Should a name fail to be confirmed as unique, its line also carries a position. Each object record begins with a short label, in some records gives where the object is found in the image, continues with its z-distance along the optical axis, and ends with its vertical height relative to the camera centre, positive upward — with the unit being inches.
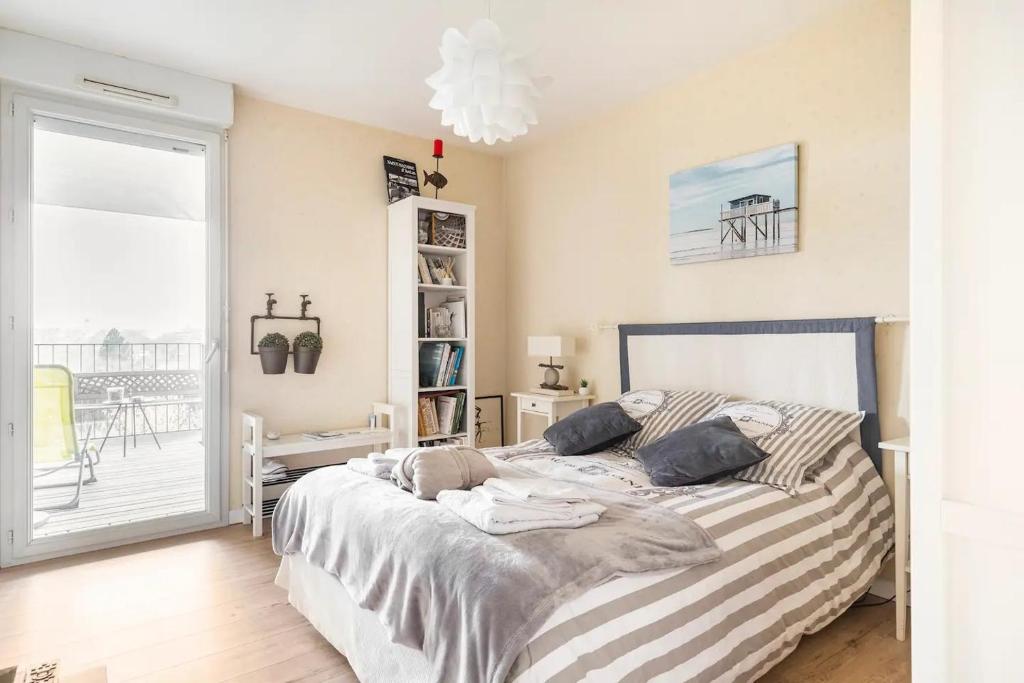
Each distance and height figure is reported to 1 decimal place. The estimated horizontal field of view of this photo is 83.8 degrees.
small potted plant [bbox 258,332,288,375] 139.1 -3.2
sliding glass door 115.8 +2.3
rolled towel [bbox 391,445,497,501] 79.2 -18.9
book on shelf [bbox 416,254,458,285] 155.6 +19.8
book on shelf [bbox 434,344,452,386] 158.4 -8.4
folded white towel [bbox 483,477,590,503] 71.1 -19.5
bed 57.6 -28.2
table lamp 151.4 -3.2
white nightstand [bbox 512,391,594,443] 152.5 -18.4
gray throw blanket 53.1 -24.4
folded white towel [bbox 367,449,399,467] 95.5 -20.4
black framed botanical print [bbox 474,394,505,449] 180.1 -26.4
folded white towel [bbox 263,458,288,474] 136.6 -31.0
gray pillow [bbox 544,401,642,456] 113.0 -18.4
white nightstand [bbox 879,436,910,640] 85.4 -28.5
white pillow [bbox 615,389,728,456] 115.3 -15.2
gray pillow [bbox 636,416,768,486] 88.9 -18.6
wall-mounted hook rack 142.6 +6.0
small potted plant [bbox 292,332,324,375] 143.1 -2.8
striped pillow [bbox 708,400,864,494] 90.1 -16.2
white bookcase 152.3 +8.9
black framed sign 161.8 +46.4
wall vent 118.4 +53.0
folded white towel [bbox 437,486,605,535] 64.9 -20.7
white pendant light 72.8 +33.7
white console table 131.5 -26.6
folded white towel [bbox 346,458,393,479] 91.0 -21.2
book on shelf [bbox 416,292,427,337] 157.8 +5.7
